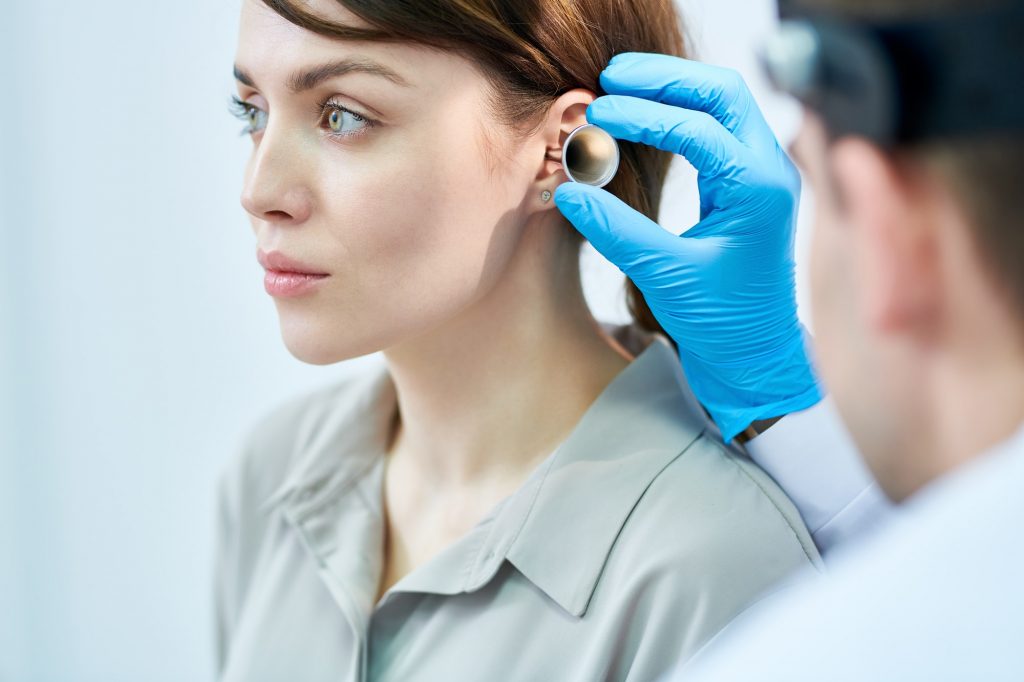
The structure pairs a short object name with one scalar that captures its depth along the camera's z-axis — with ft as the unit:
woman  3.28
